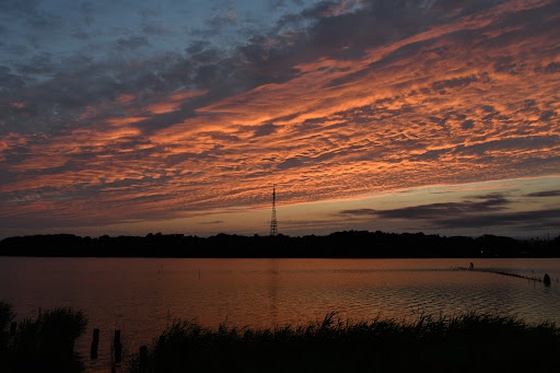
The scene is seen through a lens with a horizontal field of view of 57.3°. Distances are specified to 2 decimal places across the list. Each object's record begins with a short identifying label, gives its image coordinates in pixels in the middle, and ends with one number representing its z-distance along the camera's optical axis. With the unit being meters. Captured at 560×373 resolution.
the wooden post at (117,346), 28.67
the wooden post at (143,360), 21.72
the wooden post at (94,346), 30.73
